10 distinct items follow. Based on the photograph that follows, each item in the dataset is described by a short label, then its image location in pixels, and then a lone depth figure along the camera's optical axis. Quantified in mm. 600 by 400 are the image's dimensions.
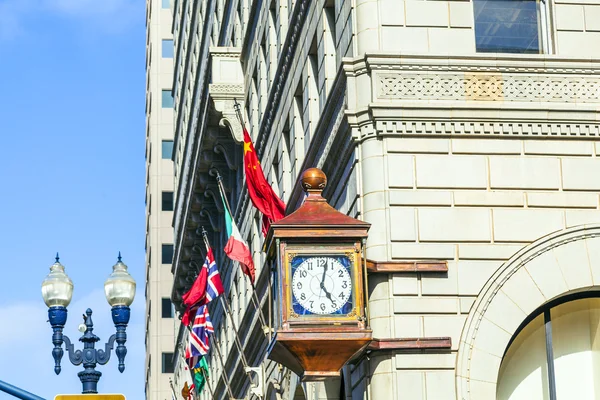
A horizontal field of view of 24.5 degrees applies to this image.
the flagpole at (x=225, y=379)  39453
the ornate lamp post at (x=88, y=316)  23578
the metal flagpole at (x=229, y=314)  34250
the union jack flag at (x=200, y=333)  37844
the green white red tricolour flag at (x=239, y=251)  32375
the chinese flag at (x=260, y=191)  29203
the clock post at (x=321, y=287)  19672
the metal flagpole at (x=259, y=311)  30961
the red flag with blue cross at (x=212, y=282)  34656
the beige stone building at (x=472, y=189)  20969
